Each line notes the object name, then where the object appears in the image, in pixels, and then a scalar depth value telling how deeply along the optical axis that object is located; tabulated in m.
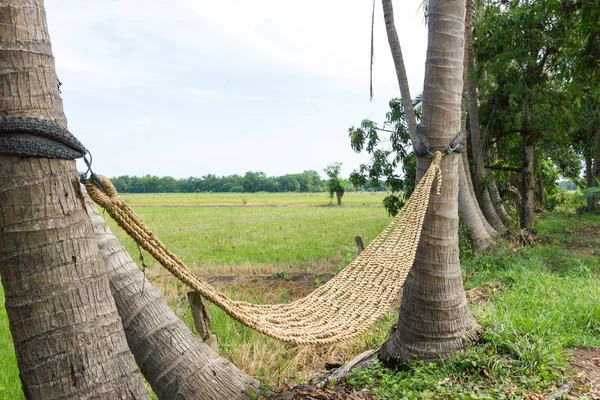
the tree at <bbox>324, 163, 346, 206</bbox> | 33.28
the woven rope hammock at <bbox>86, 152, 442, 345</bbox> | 1.88
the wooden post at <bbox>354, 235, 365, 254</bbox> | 5.99
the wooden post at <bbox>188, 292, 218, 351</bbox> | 2.52
